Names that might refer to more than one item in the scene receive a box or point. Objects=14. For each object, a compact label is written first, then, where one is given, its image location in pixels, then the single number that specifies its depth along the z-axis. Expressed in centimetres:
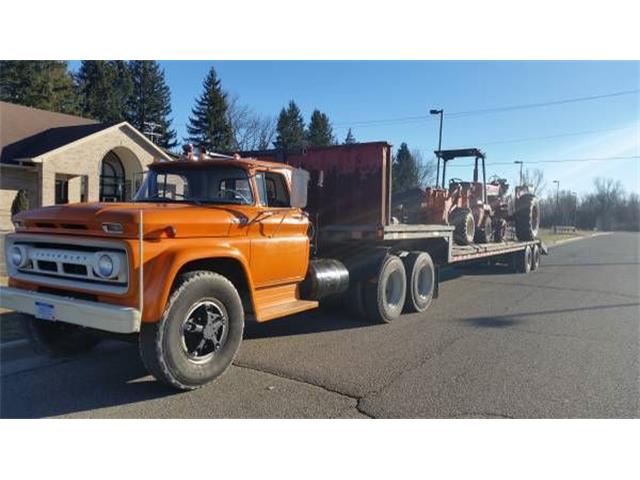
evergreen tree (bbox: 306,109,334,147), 6919
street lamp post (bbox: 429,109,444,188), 3434
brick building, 2262
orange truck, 452
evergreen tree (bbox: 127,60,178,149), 5734
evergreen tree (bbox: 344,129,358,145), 8706
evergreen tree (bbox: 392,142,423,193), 6301
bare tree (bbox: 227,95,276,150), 5266
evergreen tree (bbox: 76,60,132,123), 5159
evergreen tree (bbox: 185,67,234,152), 5256
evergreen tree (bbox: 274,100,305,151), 5738
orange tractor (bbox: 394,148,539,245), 1252
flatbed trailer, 803
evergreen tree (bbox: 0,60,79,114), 3941
